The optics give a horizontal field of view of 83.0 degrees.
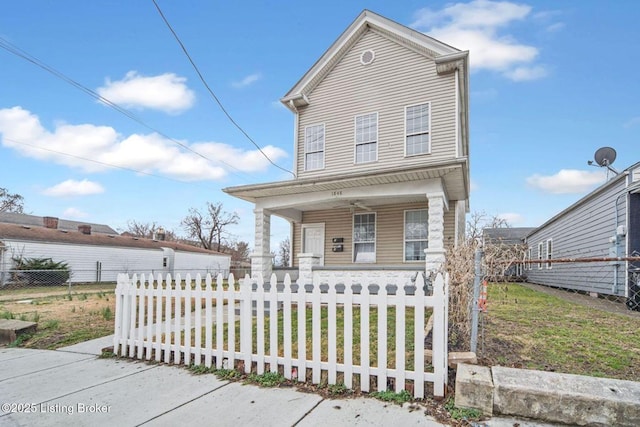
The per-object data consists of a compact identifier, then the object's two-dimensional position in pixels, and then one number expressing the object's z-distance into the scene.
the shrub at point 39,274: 19.89
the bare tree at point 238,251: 40.44
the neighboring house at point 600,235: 9.35
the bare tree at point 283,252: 34.39
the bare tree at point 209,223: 38.19
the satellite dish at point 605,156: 13.24
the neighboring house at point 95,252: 20.56
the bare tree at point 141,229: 45.07
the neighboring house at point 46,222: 27.31
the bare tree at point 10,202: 34.78
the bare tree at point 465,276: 4.40
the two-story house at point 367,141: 10.32
